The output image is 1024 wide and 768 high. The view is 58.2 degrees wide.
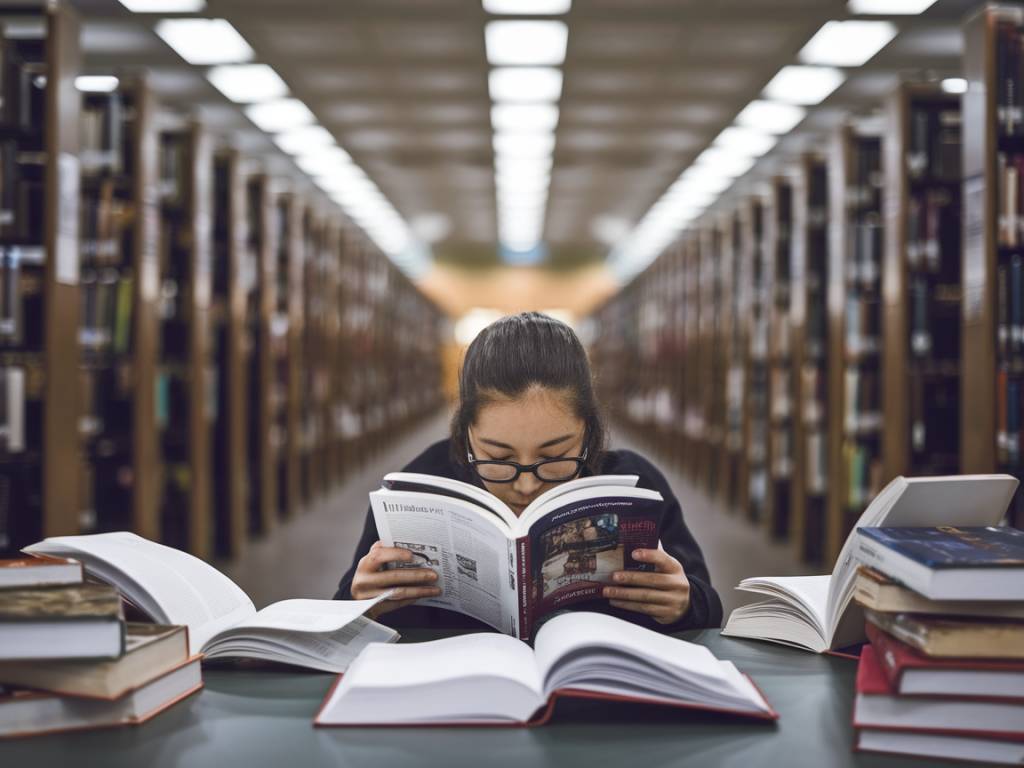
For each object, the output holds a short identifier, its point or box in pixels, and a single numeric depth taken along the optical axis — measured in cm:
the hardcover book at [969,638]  98
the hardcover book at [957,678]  97
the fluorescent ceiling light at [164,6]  484
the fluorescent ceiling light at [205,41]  518
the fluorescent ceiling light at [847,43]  514
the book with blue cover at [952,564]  100
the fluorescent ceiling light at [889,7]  476
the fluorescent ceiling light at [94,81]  623
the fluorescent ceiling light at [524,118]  688
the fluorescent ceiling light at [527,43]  516
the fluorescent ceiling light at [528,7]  481
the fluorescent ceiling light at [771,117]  679
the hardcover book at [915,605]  103
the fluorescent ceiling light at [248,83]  599
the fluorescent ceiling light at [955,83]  622
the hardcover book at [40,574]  109
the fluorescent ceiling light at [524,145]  787
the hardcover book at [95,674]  99
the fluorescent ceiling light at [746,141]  757
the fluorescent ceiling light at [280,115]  680
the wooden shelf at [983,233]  340
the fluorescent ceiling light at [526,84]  597
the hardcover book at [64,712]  99
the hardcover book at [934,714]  96
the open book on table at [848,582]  118
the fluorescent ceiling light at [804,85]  593
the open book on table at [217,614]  122
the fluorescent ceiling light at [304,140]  760
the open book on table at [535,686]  101
